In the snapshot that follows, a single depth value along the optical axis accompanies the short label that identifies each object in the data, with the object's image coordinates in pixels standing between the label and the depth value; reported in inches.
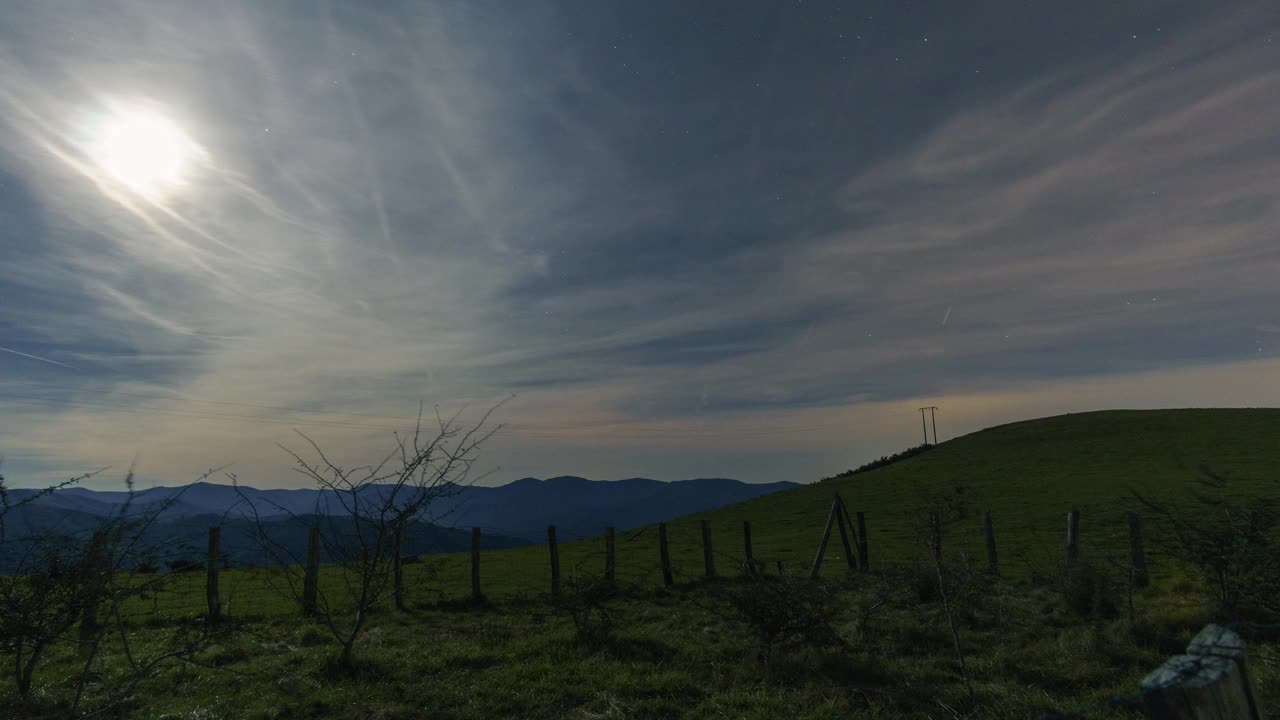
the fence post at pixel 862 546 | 859.4
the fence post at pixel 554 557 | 735.1
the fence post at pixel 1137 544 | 647.8
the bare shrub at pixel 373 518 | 421.1
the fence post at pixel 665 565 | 807.1
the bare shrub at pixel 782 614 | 394.6
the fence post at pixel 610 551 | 693.9
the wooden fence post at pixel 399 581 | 607.7
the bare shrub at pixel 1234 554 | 348.8
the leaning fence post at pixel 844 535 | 855.3
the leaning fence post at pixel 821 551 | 758.5
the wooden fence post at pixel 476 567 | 715.4
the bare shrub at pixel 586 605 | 467.2
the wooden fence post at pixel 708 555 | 837.8
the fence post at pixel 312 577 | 651.5
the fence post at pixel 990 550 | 789.7
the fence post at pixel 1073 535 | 680.6
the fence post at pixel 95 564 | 265.1
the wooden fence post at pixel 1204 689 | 84.2
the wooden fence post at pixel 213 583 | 632.6
